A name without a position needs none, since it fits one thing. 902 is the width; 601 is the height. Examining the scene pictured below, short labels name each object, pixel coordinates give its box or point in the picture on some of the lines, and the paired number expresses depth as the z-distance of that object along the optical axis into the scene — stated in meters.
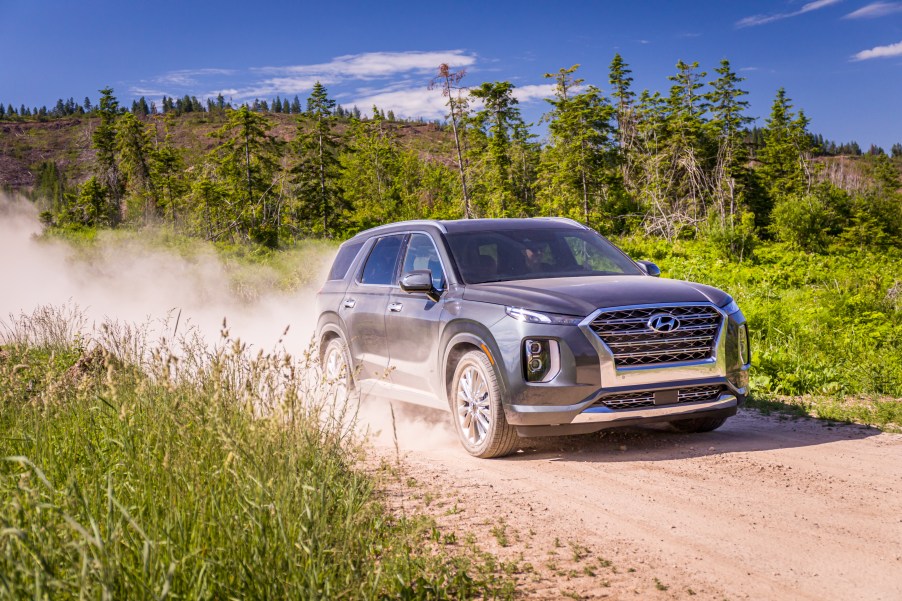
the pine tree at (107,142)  71.75
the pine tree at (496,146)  57.38
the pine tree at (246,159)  55.41
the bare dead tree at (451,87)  49.69
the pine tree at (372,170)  78.44
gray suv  6.24
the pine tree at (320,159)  59.50
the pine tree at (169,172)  71.50
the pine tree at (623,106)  76.75
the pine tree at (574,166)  53.47
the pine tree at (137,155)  69.00
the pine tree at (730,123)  77.31
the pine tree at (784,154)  84.38
